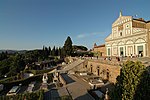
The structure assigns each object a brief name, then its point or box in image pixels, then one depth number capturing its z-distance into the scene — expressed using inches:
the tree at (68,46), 1306.5
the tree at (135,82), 160.6
